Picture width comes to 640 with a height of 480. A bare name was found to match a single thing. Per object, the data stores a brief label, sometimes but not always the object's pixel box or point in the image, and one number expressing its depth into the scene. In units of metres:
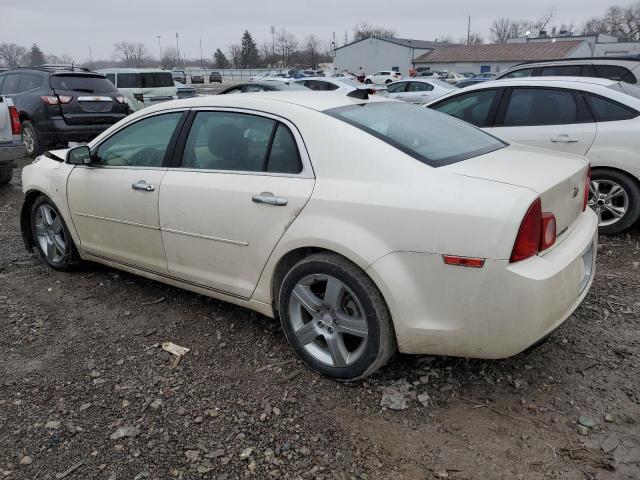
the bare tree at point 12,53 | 110.56
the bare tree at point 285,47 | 104.69
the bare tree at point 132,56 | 116.69
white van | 16.45
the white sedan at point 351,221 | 2.43
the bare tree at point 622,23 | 92.44
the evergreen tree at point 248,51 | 100.71
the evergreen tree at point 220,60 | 97.56
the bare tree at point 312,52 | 93.06
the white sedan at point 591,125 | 5.12
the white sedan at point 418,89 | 18.19
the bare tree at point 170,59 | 118.31
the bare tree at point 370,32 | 117.69
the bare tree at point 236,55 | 104.41
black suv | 9.92
